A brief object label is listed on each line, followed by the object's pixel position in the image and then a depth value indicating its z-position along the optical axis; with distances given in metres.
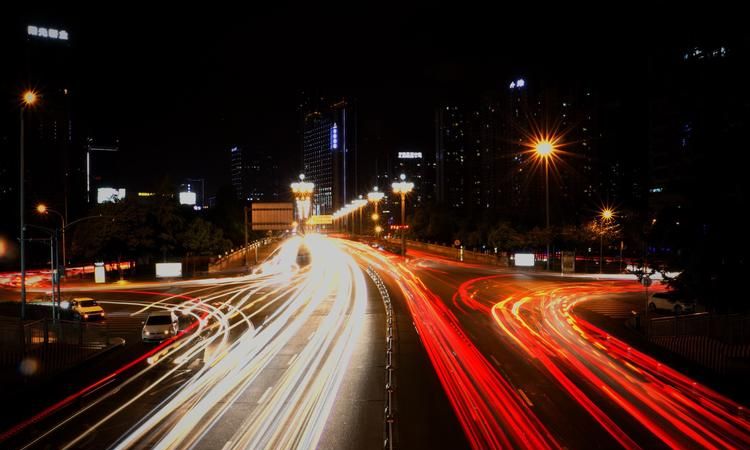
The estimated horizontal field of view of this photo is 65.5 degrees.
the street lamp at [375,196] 92.09
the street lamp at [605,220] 60.88
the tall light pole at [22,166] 23.20
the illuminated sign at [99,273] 53.06
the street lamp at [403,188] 73.25
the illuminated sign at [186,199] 195.38
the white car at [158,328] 24.47
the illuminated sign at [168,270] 55.62
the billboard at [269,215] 72.69
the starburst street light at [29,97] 23.09
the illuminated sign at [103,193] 177.40
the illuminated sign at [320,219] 191.62
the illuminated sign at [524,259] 57.50
